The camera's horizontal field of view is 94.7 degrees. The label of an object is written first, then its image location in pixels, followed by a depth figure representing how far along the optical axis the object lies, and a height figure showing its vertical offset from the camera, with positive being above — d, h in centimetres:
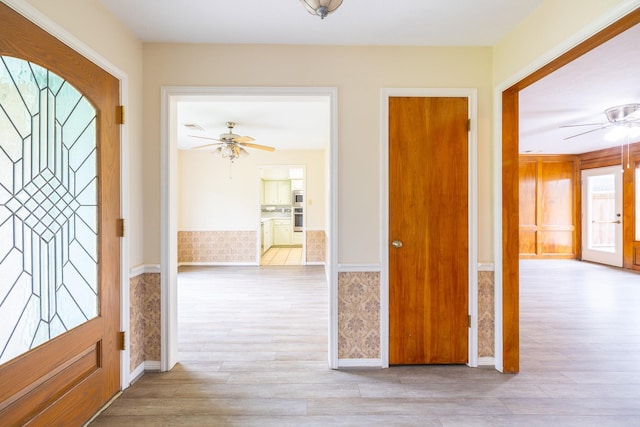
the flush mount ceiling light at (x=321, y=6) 137 +97
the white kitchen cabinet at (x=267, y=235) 786 -64
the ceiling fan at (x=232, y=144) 416 +101
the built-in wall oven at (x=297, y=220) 929 -24
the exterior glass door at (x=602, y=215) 603 -6
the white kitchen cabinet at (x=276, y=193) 952 +63
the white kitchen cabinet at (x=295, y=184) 943 +91
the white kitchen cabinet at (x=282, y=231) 924 -58
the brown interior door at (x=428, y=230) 224 -13
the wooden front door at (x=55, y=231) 127 -9
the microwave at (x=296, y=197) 933 +49
